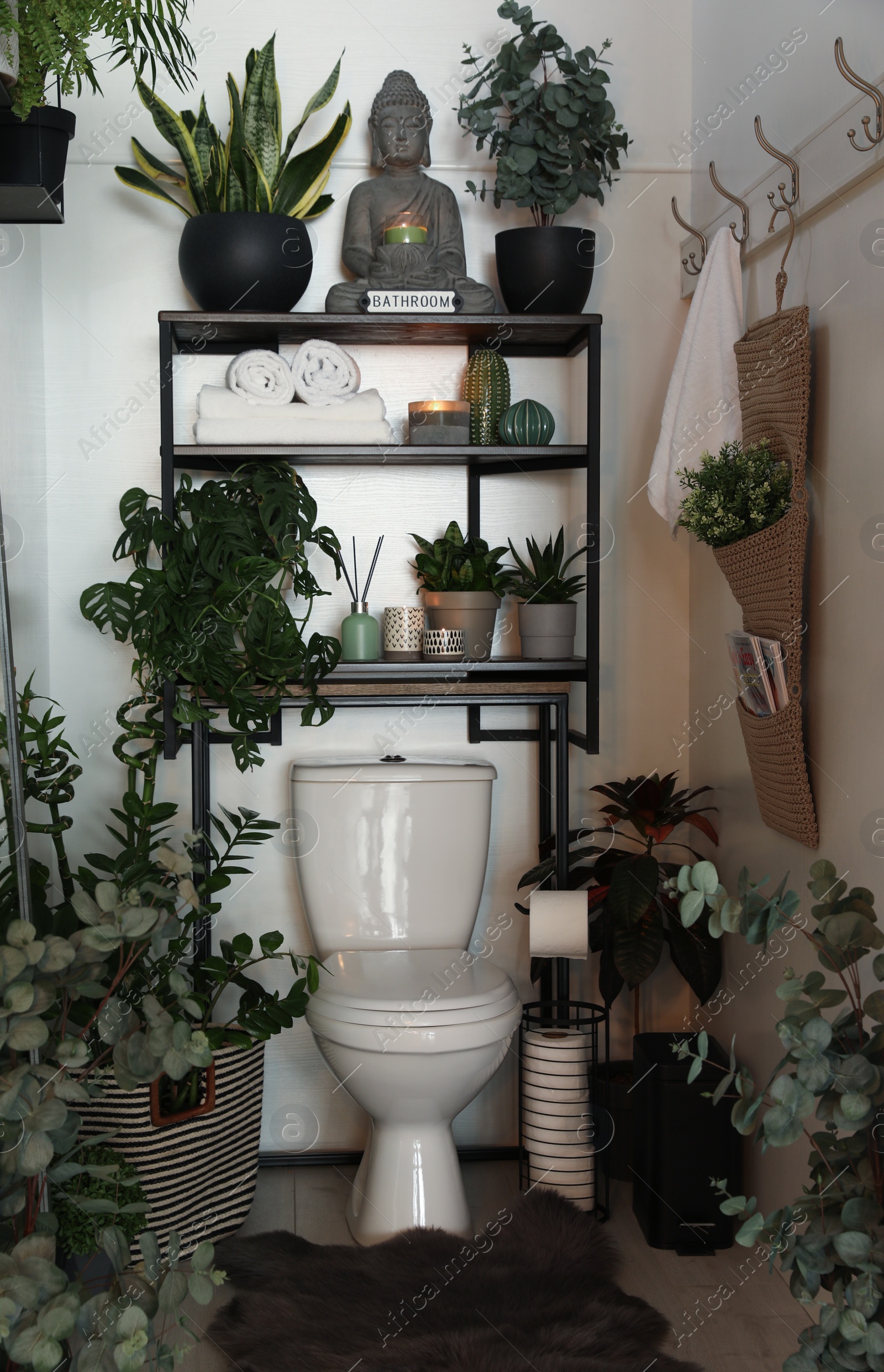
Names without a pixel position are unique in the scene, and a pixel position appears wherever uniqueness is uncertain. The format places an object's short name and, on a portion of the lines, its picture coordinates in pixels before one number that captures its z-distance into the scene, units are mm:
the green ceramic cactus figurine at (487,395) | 2260
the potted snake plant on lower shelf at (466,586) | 2232
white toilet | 1939
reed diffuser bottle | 2271
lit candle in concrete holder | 2225
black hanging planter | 1569
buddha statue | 2215
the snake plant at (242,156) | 2164
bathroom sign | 2168
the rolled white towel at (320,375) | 2189
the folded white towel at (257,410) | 2148
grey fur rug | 1661
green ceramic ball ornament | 2230
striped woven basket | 1932
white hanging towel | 2033
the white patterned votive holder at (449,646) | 2225
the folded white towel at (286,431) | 2143
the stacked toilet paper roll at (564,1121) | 2158
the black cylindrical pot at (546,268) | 2186
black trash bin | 2029
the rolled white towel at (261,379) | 2164
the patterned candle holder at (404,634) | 2297
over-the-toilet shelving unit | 2148
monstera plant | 2062
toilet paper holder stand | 2176
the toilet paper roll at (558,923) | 2162
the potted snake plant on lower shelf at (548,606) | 2242
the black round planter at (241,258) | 2111
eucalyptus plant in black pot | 2133
